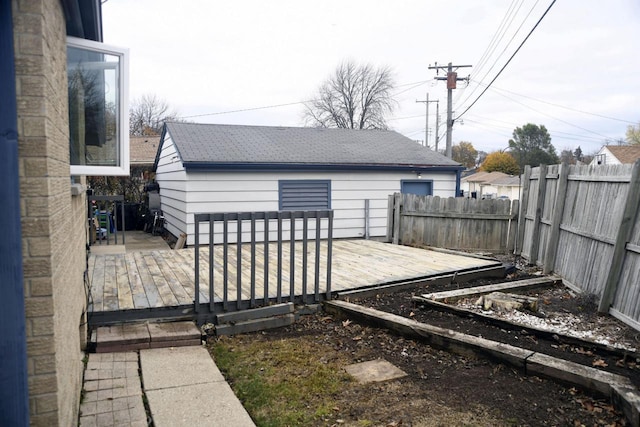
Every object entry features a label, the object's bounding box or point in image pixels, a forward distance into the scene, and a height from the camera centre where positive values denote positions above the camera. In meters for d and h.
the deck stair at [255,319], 4.94 -1.85
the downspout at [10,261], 1.68 -0.45
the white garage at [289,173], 10.46 -0.38
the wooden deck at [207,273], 4.99 -1.73
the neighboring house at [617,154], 28.64 +1.47
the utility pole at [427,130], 40.71 +3.40
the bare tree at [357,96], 36.31 +5.19
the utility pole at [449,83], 21.39 +4.23
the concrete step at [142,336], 4.25 -1.82
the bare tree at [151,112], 41.03 +3.50
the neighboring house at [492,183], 42.31 -1.56
